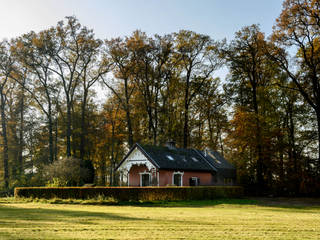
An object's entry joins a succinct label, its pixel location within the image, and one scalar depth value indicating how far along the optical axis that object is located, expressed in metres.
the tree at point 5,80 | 39.16
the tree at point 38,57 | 37.97
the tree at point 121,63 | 39.78
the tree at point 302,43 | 30.00
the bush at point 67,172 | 33.09
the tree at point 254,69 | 35.20
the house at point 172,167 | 32.62
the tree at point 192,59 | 40.78
